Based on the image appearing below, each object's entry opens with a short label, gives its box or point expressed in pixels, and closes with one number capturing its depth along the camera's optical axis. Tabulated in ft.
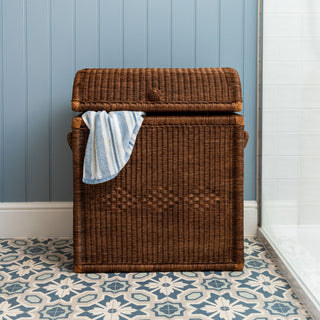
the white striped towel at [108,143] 7.25
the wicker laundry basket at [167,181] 7.42
